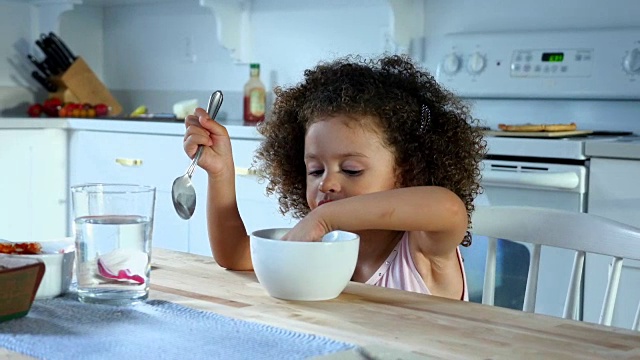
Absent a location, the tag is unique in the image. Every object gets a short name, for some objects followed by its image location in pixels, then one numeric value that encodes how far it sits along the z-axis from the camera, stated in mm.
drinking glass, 1004
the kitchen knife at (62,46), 3732
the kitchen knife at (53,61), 3731
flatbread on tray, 2434
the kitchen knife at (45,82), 3748
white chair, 1282
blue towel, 824
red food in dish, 1104
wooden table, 853
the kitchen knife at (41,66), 3766
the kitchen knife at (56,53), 3719
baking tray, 2369
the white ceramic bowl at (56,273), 1052
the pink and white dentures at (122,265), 1005
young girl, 1366
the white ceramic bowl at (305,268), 1045
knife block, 3719
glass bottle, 3332
